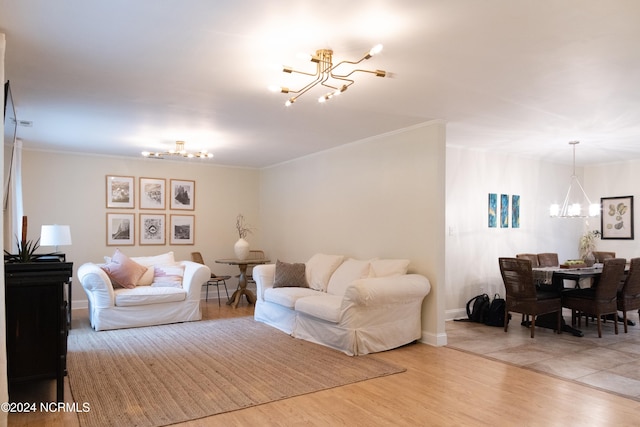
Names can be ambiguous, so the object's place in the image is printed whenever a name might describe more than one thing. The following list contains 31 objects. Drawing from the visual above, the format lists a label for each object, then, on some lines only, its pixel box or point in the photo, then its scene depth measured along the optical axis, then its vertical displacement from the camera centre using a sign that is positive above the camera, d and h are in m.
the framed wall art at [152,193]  7.42 +0.47
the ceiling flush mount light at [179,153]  6.10 +0.98
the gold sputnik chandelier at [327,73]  2.89 +1.06
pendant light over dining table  7.74 +0.45
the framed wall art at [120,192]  7.15 +0.47
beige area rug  3.15 -1.33
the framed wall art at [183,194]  7.68 +0.47
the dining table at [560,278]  5.38 -0.69
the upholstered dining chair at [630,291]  5.49 -0.85
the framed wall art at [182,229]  7.70 -0.14
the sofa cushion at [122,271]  5.88 -0.67
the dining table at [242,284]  7.09 -1.03
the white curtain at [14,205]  4.80 +0.17
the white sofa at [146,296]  5.41 -0.97
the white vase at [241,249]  7.21 -0.46
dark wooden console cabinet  3.01 -0.70
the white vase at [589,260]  6.04 -0.51
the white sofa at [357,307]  4.43 -0.92
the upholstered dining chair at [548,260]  6.71 -0.57
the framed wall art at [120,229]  7.16 -0.14
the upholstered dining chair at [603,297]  5.22 -0.90
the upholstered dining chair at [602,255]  7.23 -0.54
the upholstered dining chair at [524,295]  5.19 -0.88
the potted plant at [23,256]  3.24 -0.27
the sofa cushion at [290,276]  5.86 -0.74
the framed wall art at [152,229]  7.44 -0.14
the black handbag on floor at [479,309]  5.94 -1.17
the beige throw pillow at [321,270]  5.70 -0.64
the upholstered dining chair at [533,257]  6.47 -0.51
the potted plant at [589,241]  7.87 -0.33
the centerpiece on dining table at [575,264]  5.94 -0.56
